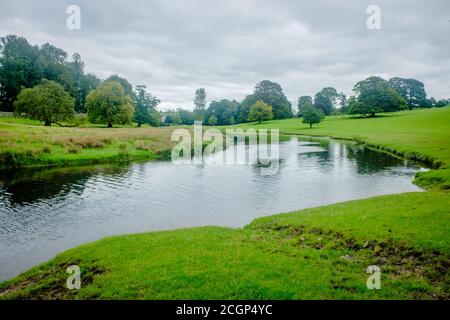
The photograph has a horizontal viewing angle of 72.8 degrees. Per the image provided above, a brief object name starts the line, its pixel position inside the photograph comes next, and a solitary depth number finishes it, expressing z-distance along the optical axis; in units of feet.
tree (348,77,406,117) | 412.77
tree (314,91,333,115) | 569.23
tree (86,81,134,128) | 278.46
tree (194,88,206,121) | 611.55
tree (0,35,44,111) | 320.29
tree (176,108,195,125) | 610.24
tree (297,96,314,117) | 601.54
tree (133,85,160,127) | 401.72
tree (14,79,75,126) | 248.52
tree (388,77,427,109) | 532.69
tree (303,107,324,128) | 370.32
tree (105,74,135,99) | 406.82
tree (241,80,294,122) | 554.87
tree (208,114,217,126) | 563.89
